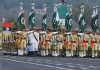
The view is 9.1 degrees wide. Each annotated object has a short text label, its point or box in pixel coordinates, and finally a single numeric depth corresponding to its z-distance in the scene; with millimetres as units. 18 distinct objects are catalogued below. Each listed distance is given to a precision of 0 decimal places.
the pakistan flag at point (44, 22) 46656
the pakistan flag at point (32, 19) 46156
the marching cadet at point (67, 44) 42250
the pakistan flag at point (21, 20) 46188
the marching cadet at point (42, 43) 42562
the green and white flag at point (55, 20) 47291
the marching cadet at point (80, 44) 42066
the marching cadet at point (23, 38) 42531
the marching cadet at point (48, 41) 42469
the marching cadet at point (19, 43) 42875
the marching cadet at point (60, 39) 42406
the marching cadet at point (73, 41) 42122
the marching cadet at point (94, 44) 41656
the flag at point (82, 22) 45069
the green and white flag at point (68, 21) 46250
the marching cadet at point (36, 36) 42512
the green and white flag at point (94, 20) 44903
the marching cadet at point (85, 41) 41875
